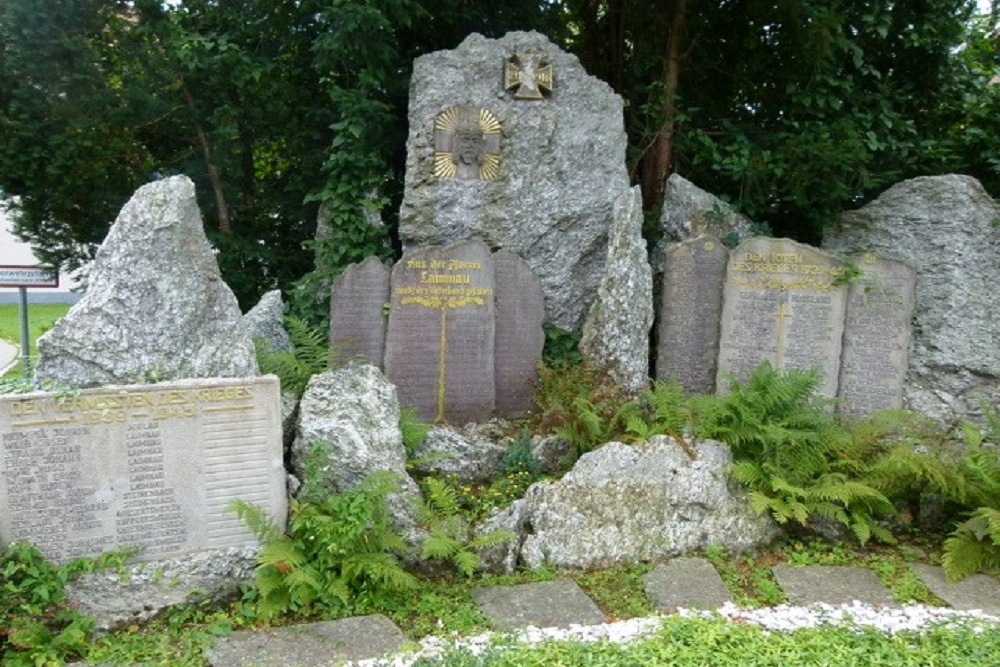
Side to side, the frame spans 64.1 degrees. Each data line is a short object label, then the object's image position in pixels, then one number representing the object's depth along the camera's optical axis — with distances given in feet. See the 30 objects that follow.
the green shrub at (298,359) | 20.75
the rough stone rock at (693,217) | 27.22
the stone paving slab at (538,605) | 15.62
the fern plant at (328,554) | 15.43
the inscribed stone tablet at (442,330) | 23.77
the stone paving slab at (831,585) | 16.71
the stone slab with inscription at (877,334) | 24.53
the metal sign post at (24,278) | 23.72
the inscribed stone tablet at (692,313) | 25.07
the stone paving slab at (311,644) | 14.01
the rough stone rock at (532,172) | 25.48
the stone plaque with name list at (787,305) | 24.61
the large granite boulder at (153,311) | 15.87
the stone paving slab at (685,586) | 16.40
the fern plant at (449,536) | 16.56
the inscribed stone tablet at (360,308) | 23.77
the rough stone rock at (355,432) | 17.22
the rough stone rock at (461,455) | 21.52
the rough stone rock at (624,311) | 23.85
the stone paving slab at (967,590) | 16.52
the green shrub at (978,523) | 17.53
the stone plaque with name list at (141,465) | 14.92
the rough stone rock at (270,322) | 23.26
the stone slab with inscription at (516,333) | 24.61
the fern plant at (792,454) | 18.54
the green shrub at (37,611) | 13.55
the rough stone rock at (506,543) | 17.56
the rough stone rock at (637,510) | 18.02
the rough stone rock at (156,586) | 14.99
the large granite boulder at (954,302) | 25.20
